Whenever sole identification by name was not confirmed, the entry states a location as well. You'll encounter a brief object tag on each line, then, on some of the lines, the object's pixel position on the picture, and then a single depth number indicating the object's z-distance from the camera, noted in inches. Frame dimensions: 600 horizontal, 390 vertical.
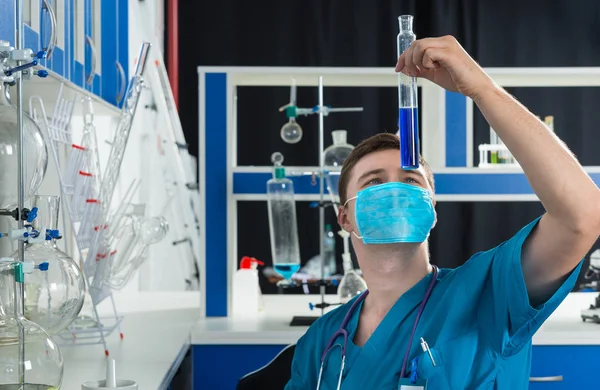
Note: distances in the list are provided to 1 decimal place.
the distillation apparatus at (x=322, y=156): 102.3
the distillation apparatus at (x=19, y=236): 47.4
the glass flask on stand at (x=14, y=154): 51.1
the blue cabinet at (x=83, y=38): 69.0
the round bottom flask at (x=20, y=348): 47.2
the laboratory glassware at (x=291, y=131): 113.7
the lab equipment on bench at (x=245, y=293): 107.7
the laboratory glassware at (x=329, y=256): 159.8
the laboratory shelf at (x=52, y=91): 78.3
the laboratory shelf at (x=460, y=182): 106.0
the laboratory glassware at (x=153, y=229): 105.7
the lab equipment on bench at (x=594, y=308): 100.1
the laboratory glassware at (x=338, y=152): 108.7
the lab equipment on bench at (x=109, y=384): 55.1
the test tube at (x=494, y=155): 109.5
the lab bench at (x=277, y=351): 94.3
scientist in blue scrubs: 46.1
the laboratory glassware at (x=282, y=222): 104.9
